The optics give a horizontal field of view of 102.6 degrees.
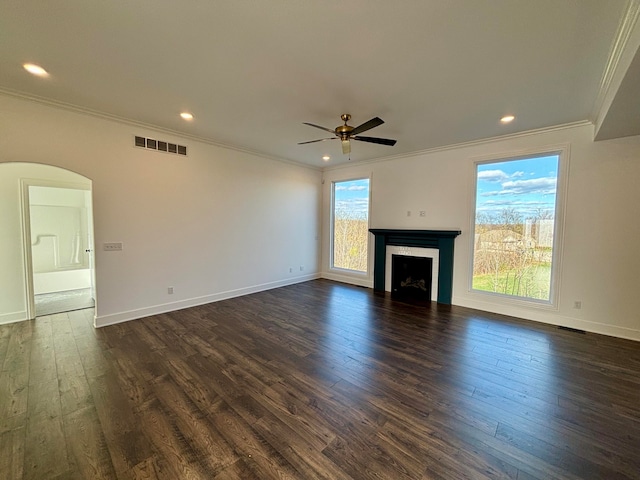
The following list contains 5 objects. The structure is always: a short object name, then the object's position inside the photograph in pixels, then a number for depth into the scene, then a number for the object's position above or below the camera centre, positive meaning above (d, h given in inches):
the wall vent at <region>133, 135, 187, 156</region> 154.1 +50.8
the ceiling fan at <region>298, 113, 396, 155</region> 124.7 +47.7
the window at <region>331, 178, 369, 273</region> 247.0 +4.1
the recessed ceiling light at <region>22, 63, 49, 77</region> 97.4 +60.3
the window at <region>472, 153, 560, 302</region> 158.4 +3.3
